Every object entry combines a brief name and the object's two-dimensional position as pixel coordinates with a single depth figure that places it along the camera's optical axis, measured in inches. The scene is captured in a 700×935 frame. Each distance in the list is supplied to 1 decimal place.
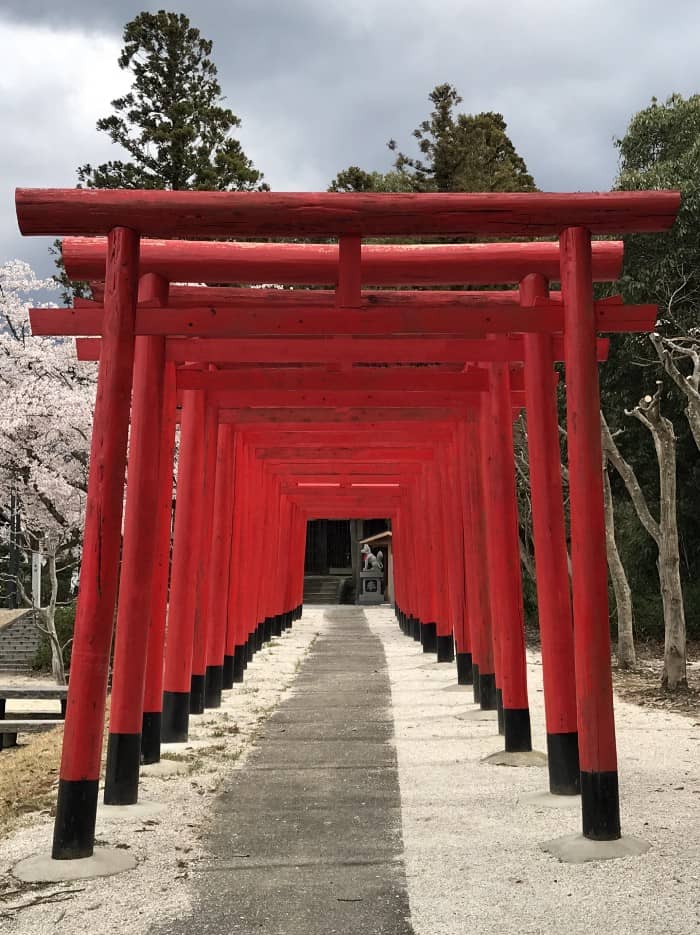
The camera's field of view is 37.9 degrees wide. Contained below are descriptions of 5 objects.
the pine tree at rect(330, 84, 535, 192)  906.7
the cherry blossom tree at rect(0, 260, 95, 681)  683.4
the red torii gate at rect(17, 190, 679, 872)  209.0
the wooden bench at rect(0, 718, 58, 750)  488.7
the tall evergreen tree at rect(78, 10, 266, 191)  914.7
